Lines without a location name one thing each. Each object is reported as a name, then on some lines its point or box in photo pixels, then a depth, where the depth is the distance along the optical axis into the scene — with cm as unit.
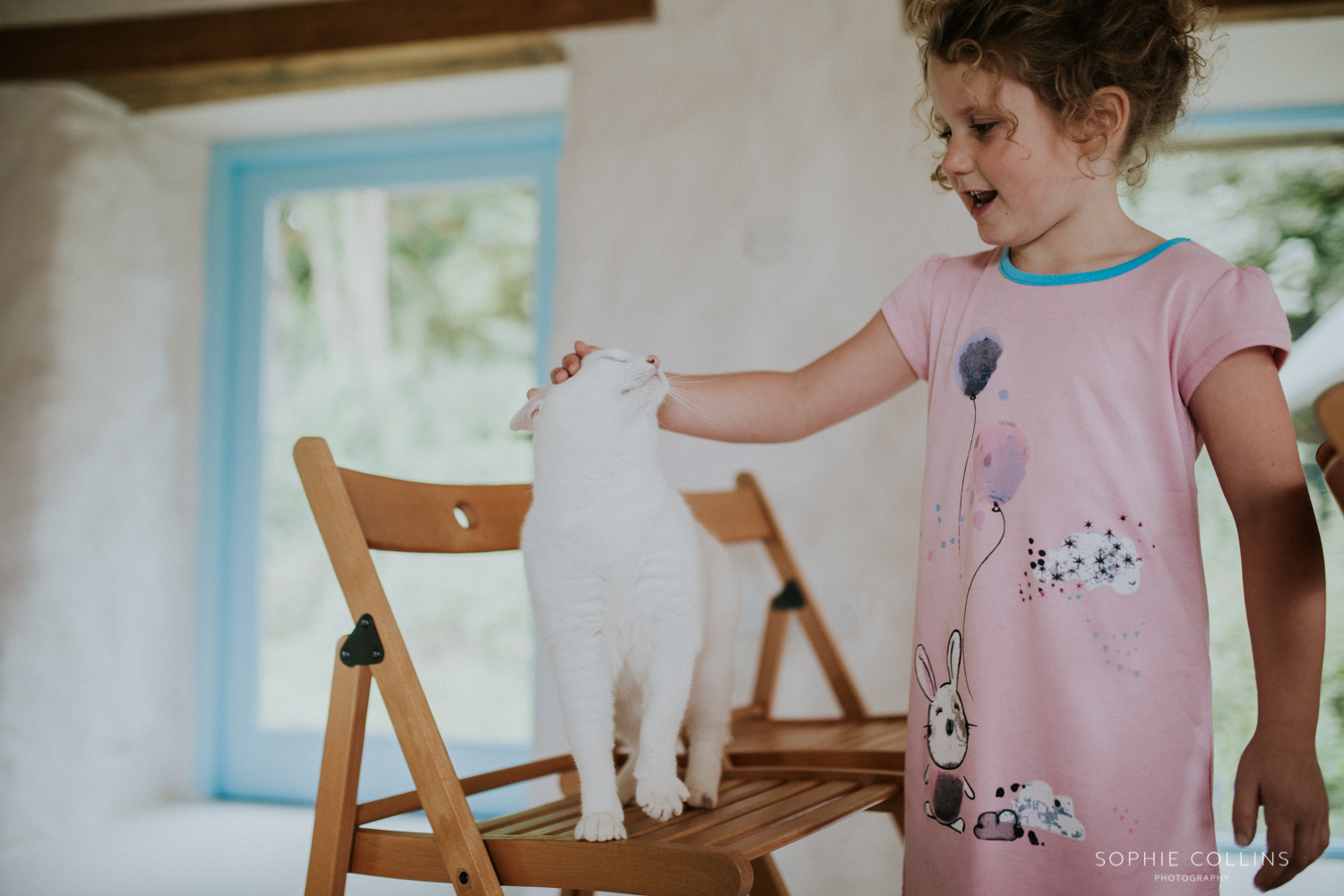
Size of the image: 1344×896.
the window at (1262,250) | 180
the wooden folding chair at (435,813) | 75
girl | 71
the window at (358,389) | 227
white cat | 86
